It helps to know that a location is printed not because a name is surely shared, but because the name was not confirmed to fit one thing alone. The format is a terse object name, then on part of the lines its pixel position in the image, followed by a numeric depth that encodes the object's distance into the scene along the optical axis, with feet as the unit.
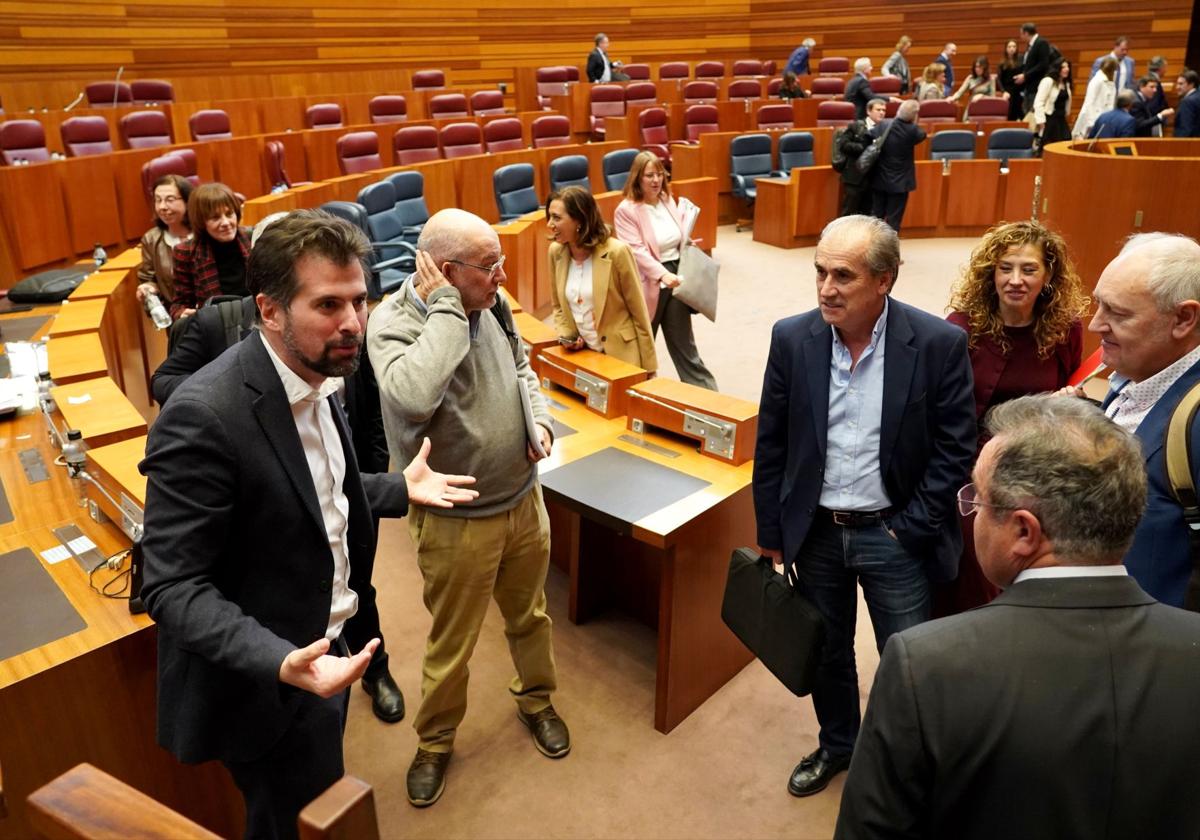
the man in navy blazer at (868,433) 6.57
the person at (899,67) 39.17
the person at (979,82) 36.82
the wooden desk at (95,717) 5.80
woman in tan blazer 11.71
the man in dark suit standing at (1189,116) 27.27
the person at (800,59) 39.86
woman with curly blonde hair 7.63
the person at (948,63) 39.86
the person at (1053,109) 32.40
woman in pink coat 14.88
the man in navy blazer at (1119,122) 24.90
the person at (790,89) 35.29
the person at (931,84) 34.42
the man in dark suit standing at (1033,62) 34.58
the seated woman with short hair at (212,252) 10.99
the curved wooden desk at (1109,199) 16.85
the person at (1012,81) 36.35
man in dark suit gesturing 4.41
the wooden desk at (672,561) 8.32
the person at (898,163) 25.12
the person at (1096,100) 30.30
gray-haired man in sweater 6.51
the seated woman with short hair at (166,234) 12.37
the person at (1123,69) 33.42
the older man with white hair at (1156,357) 5.24
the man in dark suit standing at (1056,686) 3.45
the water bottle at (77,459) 7.89
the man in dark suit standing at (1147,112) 29.17
